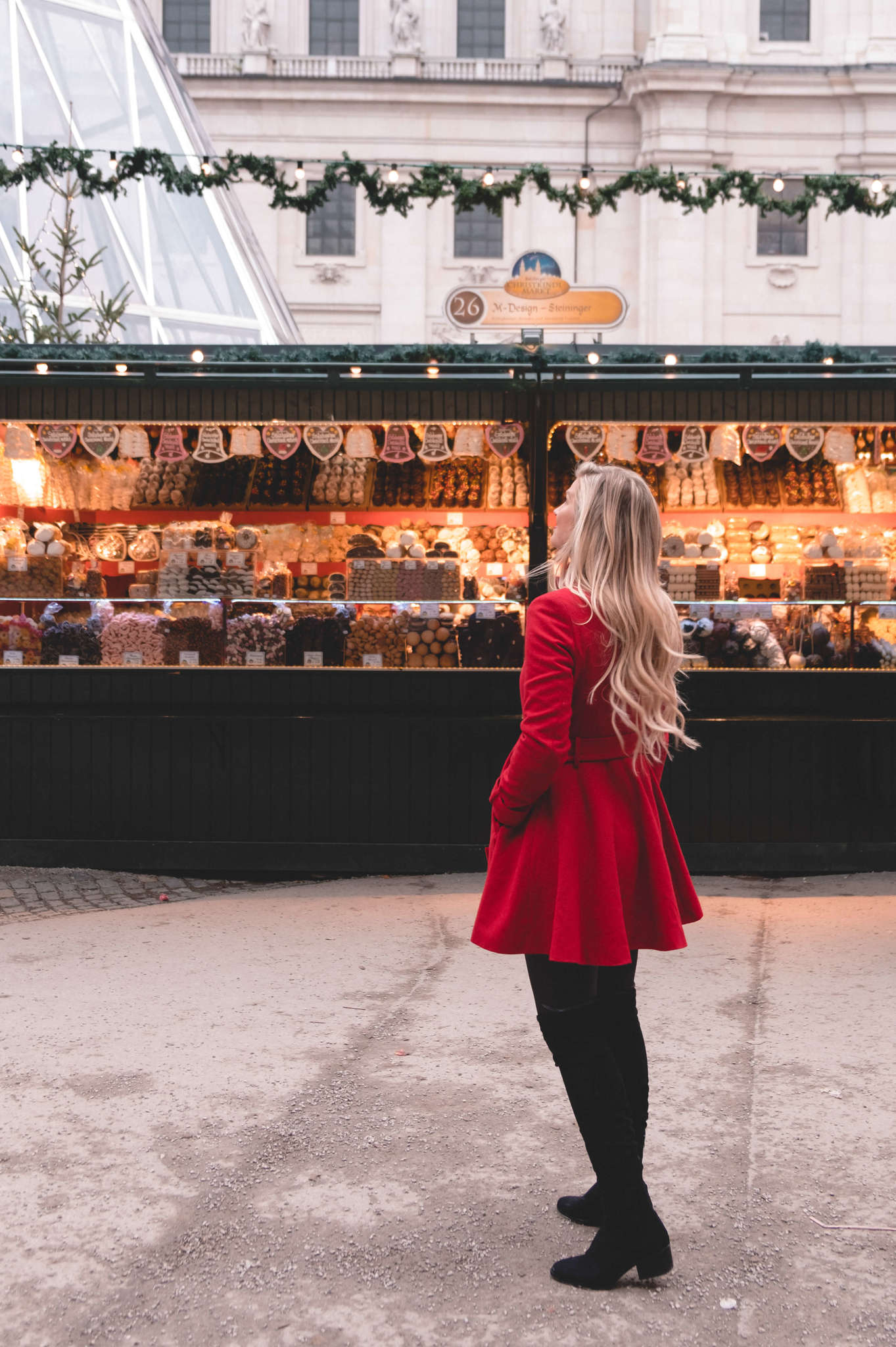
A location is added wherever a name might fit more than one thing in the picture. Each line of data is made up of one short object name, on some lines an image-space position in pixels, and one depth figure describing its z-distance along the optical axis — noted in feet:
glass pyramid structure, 51.62
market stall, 24.30
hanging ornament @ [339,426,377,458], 25.62
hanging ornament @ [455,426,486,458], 25.43
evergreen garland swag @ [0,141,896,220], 32.09
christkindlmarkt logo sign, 25.40
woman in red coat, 9.18
